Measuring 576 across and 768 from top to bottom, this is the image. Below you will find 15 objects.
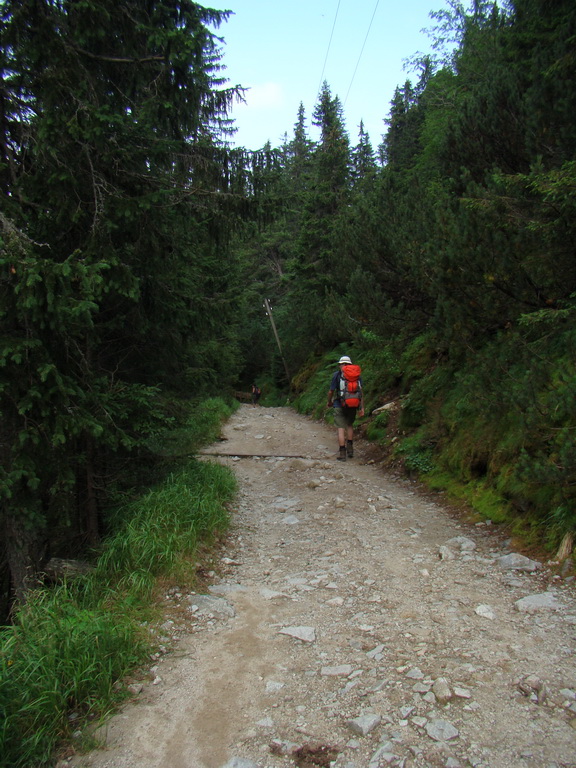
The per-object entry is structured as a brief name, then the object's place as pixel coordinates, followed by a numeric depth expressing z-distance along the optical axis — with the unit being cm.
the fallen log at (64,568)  483
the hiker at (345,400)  977
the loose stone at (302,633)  366
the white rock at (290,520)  652
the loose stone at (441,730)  254
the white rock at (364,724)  265
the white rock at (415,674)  305
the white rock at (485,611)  369
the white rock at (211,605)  416
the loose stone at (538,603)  371
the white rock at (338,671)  319
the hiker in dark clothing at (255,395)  3831
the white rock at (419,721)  264
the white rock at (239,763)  250
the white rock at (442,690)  281
